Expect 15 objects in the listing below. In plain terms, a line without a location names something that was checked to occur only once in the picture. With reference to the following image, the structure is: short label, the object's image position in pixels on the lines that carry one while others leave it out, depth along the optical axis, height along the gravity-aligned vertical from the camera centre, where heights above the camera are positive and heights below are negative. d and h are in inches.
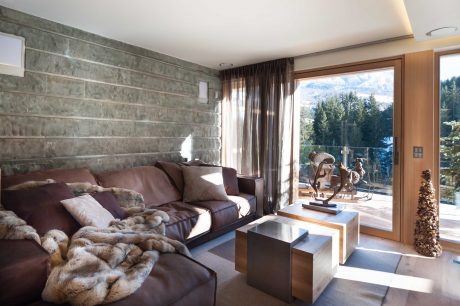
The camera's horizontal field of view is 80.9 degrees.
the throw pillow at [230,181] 140.6 -13.3
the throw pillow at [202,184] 127.5 -14.1
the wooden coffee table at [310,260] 74.3 -30.6
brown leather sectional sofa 50.9 -24.2
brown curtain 153.1 +20.2
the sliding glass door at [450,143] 111.6 +6.5
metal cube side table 77.9 -30.4
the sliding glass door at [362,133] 124.0 +12.4
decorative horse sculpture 111.0 -7.9
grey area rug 78.2 -41.5
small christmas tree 106.9 -25.4
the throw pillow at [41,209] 71.6 -15.2
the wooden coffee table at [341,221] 95.9 -23.5
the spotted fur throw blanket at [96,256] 51.1 -23.7
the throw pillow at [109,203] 88.9 -16.4
